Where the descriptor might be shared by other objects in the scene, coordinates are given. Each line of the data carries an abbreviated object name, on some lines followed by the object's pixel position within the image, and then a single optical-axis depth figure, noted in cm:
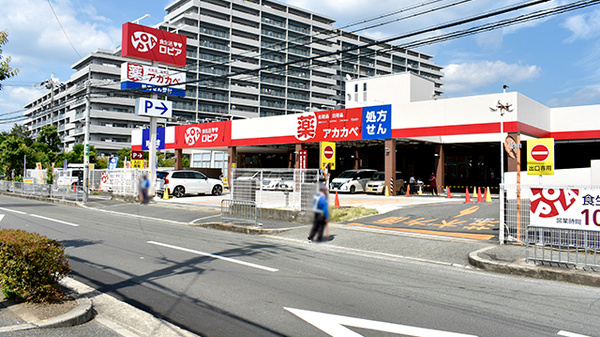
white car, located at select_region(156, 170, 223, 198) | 2669
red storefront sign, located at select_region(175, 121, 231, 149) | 4175
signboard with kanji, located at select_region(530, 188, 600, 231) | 976
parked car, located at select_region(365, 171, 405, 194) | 3058
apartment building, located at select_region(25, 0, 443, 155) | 8288
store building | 2830
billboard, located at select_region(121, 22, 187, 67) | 2298
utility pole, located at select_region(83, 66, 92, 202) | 2105
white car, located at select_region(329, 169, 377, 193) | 3191
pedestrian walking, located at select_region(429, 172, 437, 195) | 2985
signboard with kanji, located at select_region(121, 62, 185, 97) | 2723
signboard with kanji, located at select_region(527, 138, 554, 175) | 1203
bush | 584
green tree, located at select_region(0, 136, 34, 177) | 4441
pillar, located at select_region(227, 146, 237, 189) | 4156
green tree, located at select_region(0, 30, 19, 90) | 959
